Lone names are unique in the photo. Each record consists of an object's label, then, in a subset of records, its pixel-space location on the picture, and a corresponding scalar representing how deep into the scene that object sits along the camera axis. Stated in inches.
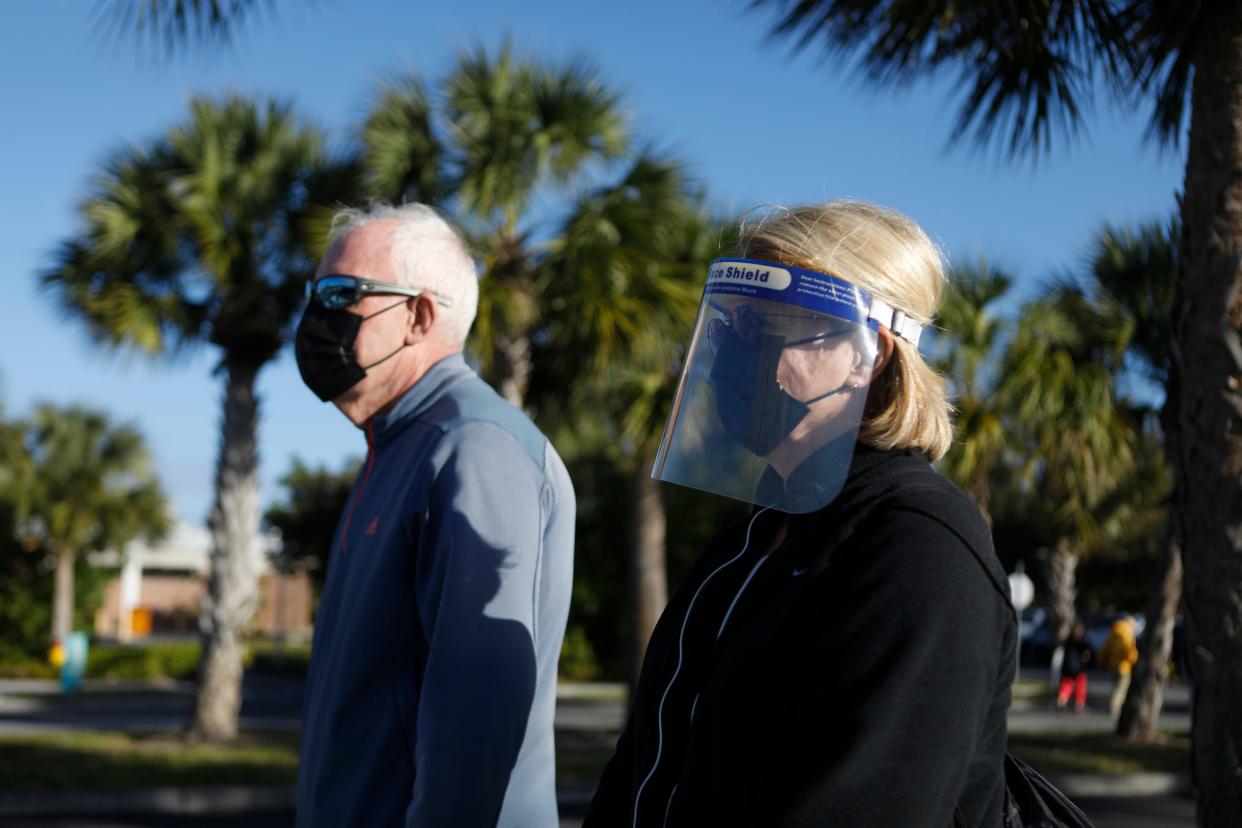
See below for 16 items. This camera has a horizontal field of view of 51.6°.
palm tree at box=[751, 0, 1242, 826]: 161.5
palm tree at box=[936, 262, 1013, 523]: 519.5
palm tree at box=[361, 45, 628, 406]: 470.6
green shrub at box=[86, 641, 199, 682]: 1111.0
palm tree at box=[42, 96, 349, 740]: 499.8
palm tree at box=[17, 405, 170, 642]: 1185.4
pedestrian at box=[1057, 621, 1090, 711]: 869.5
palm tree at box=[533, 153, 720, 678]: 469.7
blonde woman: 53.7
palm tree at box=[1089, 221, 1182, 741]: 540.7
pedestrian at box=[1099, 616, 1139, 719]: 789.2
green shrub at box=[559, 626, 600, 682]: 1100.5
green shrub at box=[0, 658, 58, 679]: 1097.4
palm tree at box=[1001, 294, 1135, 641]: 528.1
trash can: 899.4
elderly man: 86.7
